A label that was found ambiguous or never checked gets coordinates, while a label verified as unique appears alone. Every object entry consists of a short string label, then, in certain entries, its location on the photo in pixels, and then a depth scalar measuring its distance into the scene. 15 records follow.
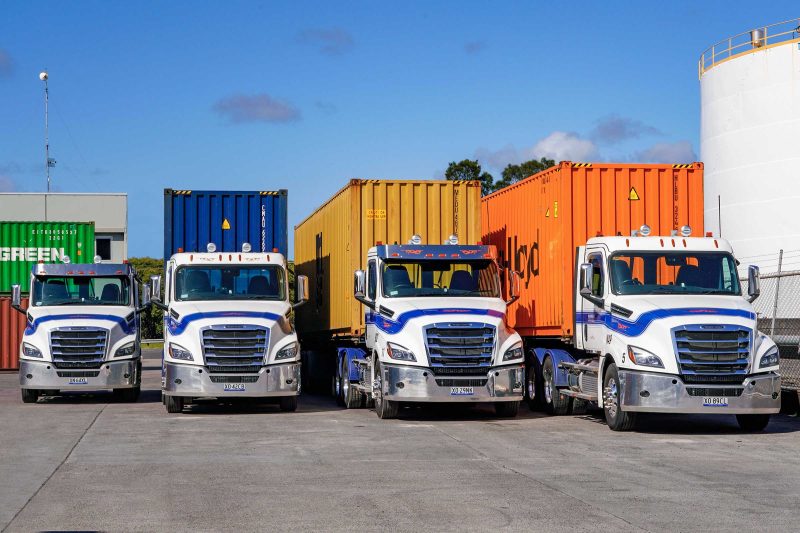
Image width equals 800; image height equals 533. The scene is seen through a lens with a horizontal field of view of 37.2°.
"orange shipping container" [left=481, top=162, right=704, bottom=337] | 20.22
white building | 63.34
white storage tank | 45.69
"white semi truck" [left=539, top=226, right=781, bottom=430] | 16.70
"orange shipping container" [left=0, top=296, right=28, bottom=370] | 39.62
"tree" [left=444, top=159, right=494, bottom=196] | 79.31
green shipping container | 37.56
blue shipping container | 24.78
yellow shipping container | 21.97
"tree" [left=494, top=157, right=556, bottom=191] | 79.44
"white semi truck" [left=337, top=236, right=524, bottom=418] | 18.81
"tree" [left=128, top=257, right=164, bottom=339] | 80.27
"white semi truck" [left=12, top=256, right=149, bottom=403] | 23.05
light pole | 60.38
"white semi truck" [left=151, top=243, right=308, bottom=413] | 20.28
